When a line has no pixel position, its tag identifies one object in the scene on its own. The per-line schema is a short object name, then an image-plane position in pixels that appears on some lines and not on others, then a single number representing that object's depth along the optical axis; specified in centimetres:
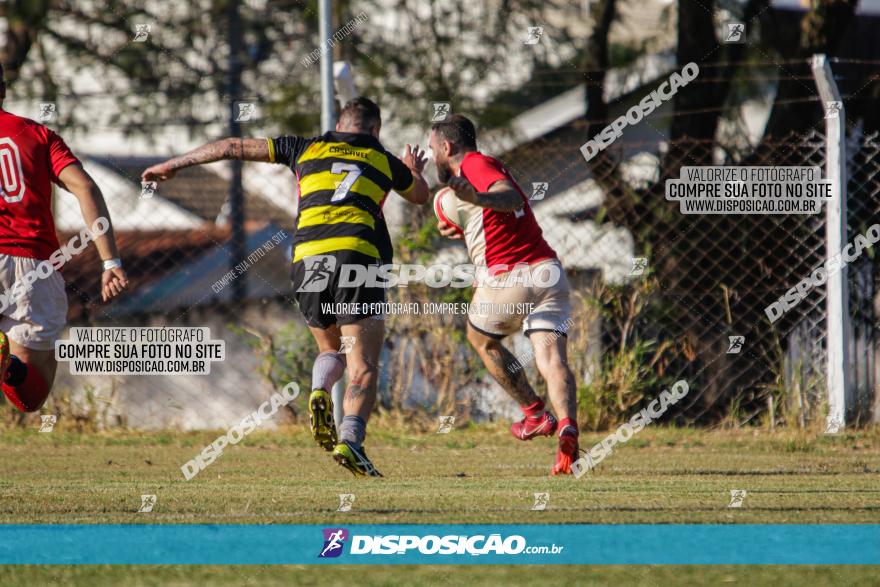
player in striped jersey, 1309
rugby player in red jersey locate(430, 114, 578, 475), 1373
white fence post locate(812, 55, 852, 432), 1816
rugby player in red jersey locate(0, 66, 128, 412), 1165
